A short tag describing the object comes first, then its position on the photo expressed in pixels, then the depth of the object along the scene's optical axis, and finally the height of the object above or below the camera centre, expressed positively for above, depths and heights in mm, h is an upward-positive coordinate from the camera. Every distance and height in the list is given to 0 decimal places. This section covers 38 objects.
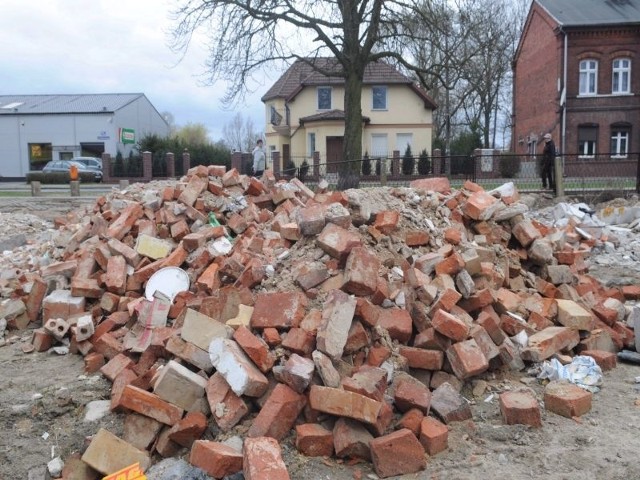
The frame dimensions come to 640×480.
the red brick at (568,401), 4082 -1570
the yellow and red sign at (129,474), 3430 -1709
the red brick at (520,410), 3912 -1557
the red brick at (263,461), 3193 -1555
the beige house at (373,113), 38906 +4008
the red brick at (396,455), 3494 -1642
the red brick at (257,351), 3980 -1173
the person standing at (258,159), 15508 +386
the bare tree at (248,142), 71688 +4191
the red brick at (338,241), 4801 -547
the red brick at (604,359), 4938 -1544
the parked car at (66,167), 32800 +507
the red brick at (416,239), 5660 -621
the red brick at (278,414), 3652 -1468
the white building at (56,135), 43406 +2982
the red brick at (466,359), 4312 -1350
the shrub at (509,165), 16047 +179
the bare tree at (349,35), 17594 +4149
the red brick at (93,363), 4812 -1499
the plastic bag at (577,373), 4586 -1559
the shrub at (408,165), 17078 +223
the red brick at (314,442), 3617 -1613
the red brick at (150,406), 3869 -1482
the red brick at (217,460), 3375 -1607
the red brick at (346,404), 3578 -1379
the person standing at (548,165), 14938 +160
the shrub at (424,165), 16714 +212
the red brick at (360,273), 4508 -756
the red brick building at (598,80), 30766 +4681
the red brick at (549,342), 4785 -1391
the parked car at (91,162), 35031 +828
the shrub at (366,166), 16433 +188
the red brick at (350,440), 3590 -1591
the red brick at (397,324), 4484 -1126
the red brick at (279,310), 4289 -984
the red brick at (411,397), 3887 -1456
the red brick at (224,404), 3785 -1460
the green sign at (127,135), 43812 +2977
